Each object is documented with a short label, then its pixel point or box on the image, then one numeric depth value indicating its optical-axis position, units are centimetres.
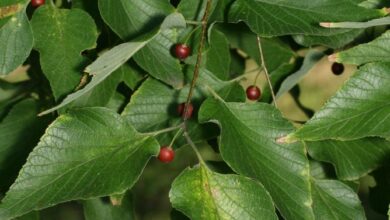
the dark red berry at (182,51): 97
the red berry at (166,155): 96
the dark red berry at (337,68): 116
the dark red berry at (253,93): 106
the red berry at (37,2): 102
